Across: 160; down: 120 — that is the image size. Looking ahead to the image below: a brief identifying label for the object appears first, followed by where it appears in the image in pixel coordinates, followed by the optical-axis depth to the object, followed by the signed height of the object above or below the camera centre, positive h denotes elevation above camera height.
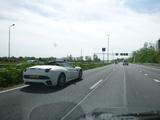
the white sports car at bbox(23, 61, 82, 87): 7.77 -0.84
